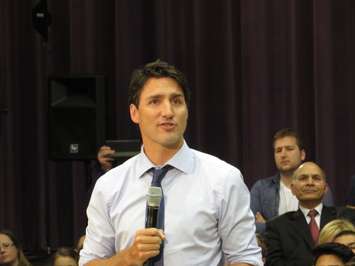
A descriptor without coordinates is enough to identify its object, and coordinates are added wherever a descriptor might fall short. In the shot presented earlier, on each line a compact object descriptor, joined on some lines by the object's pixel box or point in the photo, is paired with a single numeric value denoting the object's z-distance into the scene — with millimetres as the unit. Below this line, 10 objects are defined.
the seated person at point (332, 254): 6171
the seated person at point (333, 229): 6933
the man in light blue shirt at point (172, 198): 3307
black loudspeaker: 9992
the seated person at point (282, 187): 8720
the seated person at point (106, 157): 9368
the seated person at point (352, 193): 8750
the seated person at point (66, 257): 8322
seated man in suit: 7392
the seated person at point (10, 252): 8720
